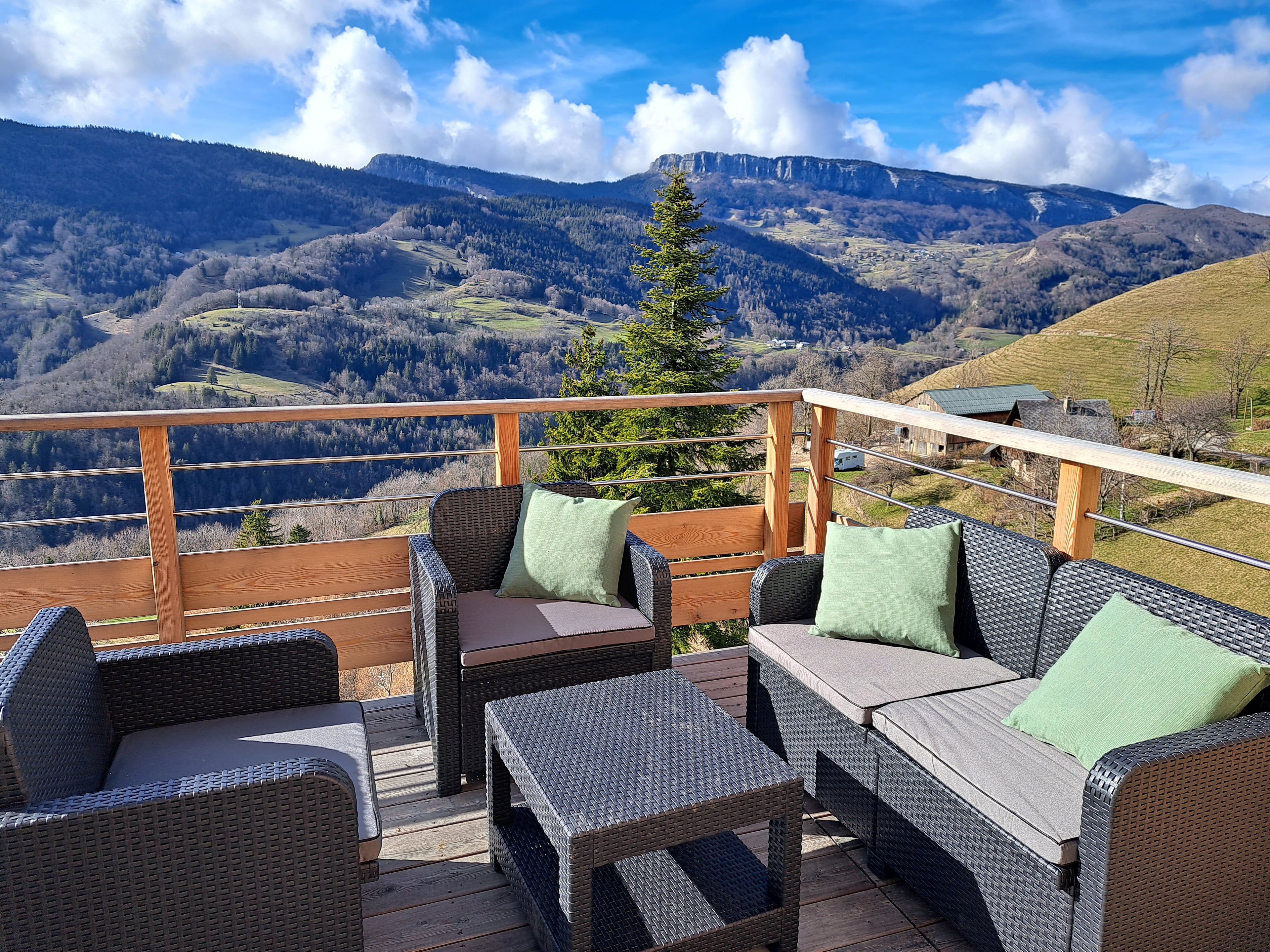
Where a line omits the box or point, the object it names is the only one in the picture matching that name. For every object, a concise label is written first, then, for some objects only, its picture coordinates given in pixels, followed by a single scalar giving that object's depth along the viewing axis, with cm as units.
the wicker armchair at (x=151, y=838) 127
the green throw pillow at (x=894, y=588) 238
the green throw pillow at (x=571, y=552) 275
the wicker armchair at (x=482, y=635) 240
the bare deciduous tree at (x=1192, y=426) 2634
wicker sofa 146
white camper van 3675
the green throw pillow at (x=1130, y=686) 157
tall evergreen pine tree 1484
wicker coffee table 154
